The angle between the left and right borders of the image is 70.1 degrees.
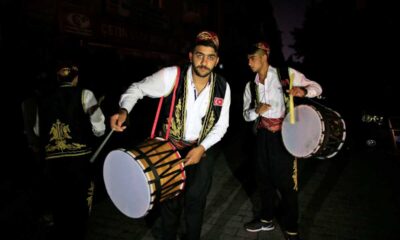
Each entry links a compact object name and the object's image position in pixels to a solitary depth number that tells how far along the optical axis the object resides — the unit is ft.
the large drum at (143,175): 7.14
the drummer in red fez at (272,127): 10.37
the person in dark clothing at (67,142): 9.36
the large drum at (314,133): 9.38
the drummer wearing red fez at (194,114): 8.36
